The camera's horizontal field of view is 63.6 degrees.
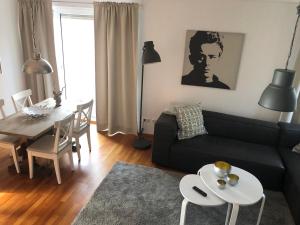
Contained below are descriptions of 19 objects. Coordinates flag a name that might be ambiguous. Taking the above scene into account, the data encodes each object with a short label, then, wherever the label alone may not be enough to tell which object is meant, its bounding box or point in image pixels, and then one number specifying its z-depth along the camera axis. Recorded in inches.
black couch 115.7
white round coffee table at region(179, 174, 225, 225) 81.8
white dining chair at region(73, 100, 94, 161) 126.6
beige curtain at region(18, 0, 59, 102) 156.3
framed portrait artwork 140.8
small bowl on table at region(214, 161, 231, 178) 92.2
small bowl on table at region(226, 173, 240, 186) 88.7
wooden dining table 107.0
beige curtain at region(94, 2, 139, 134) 146.7
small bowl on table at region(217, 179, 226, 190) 86.4
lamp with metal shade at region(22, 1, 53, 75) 109.8
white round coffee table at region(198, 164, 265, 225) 81.5
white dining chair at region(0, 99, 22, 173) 118.6
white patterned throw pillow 133.4
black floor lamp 134.0
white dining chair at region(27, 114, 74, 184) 111.3
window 168.6
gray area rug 97.7
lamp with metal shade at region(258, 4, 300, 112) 71.6
